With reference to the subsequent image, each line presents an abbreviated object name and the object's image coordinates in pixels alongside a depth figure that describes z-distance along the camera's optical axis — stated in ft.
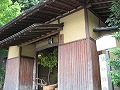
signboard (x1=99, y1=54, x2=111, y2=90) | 11.20
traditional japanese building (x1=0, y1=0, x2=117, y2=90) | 12.99
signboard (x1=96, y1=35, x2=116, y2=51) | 11.59
